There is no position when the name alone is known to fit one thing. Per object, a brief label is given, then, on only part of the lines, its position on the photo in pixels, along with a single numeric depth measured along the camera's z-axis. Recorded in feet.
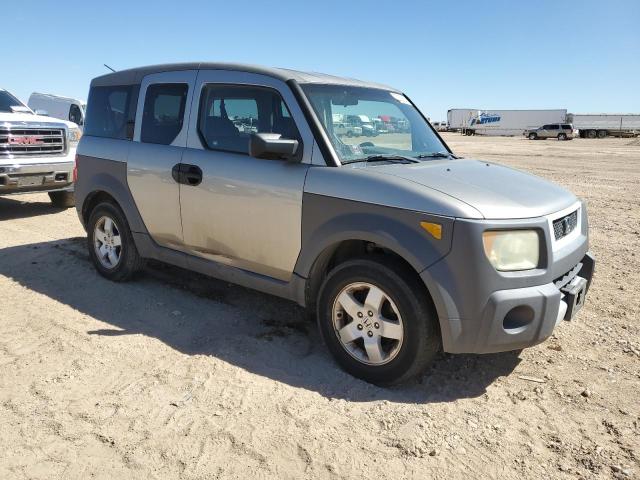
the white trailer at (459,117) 226.79
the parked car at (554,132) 173.88
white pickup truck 26.13
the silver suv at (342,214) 10.02
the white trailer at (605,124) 189.47
